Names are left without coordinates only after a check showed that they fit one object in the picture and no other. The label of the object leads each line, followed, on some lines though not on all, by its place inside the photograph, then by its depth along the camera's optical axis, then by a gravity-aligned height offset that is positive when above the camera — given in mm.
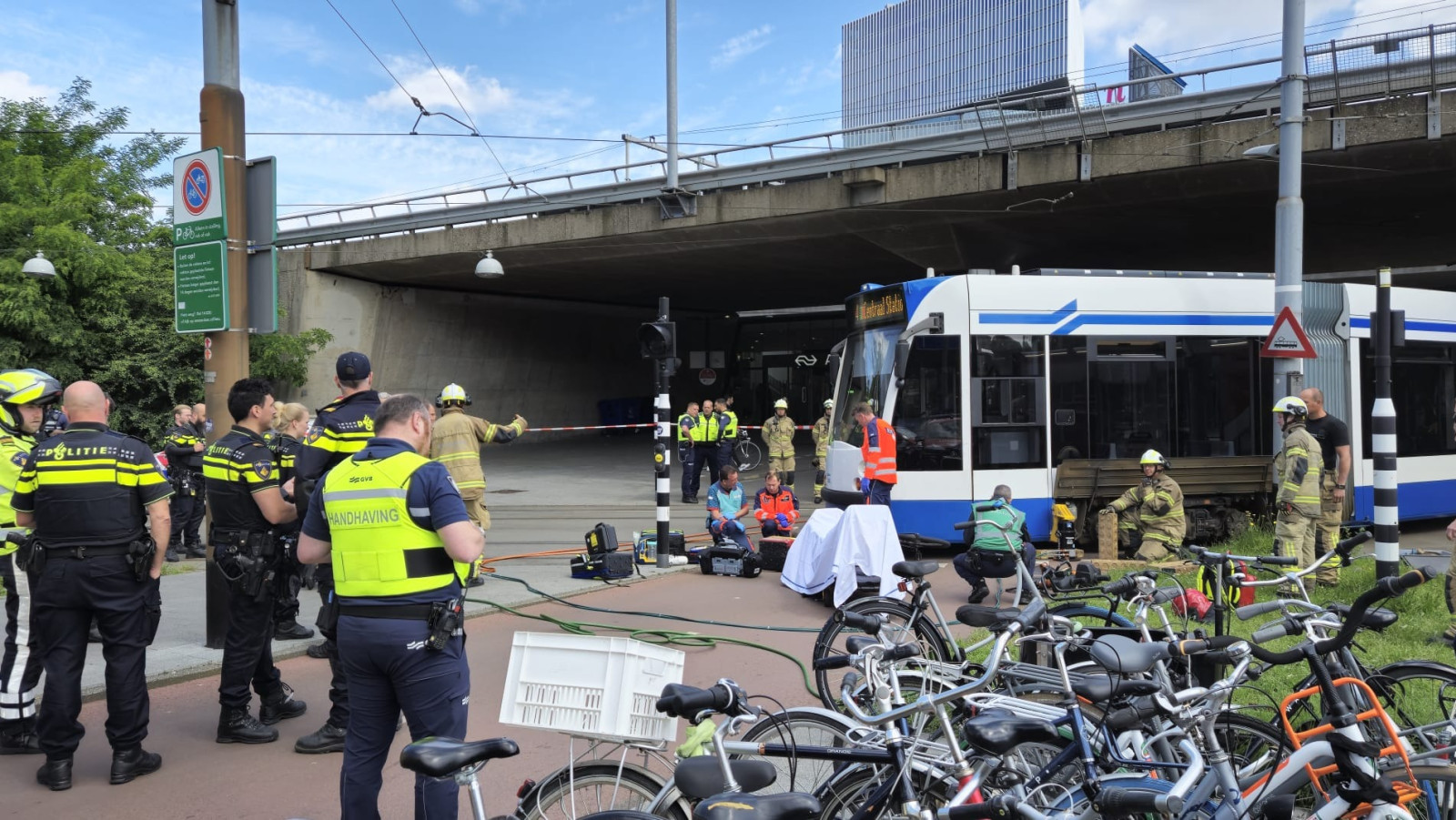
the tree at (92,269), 20688 +2959
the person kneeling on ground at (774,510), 12148 -1330
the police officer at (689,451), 18250 -916
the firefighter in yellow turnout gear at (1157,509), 9938 -1093
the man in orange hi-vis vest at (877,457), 10680 -595
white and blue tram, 11297 +229
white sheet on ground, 7274 -1069
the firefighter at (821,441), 16203 -663
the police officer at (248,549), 5391 -803
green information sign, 7379 +891
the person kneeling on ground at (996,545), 7957 -1167
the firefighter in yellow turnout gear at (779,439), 17391 -638
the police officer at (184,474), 11961 -832
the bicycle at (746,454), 22391 -1232
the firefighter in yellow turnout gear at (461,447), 9125 -399
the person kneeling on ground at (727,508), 11641 -1270
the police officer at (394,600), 3457 -693
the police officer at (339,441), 5297 -200
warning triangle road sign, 9641 +581
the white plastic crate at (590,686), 3010 -874
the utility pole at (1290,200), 10180 +2083
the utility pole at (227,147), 7387 +1946
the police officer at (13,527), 5340 -679
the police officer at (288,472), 5656 -418
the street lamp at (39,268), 18672 +2639
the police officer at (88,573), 4785 -816
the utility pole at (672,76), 18516 +6239
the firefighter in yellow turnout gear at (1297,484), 8109 -699
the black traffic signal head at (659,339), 10648 +684
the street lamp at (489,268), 19062 +2628
